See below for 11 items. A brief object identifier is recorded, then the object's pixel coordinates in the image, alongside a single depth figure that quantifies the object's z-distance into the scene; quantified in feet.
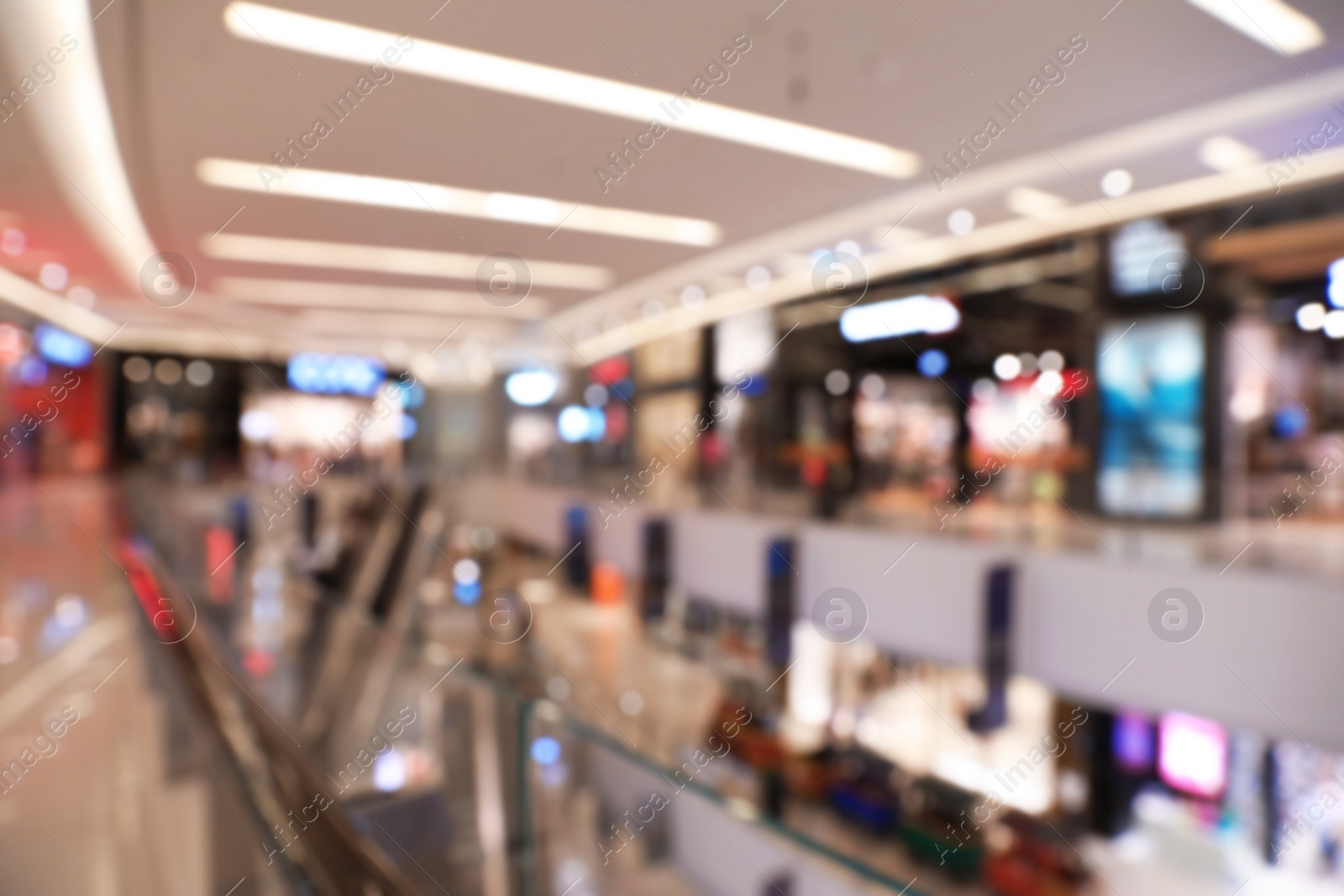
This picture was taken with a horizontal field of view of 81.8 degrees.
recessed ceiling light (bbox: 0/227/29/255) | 30.89
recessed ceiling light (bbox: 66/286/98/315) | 45.62
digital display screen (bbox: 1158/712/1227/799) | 31.27
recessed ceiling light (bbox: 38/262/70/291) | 38.47
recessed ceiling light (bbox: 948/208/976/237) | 30.60
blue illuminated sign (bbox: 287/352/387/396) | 78.95
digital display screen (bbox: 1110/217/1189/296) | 28.91
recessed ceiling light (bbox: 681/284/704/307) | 44.09
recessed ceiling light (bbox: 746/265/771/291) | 39.91
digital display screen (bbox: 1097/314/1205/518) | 28.60
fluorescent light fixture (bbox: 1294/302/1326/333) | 28.40
